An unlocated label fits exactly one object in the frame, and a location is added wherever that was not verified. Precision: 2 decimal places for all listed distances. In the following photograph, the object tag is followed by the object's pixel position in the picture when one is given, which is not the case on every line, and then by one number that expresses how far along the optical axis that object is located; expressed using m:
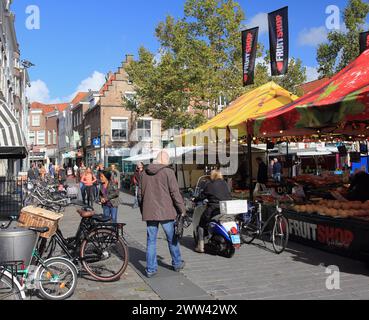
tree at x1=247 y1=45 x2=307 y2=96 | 30.42
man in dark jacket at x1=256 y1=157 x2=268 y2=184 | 15.74
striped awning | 11.07
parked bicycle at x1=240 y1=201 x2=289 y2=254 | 7.79
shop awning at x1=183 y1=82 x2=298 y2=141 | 10.57
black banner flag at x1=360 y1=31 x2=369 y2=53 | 12.24
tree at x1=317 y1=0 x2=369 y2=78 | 21.44
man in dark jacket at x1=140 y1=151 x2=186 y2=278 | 6.17
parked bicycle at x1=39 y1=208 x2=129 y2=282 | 6.07
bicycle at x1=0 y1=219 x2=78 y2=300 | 4.75
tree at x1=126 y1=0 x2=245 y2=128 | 23.95
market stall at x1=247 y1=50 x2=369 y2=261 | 6.86
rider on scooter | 7.82
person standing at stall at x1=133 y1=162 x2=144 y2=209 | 16.56
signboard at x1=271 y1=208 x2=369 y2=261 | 6.91
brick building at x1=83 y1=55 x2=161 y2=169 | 41.31
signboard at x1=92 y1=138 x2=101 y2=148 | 39.90
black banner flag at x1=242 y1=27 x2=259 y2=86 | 15.16
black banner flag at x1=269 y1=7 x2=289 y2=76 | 13.23
